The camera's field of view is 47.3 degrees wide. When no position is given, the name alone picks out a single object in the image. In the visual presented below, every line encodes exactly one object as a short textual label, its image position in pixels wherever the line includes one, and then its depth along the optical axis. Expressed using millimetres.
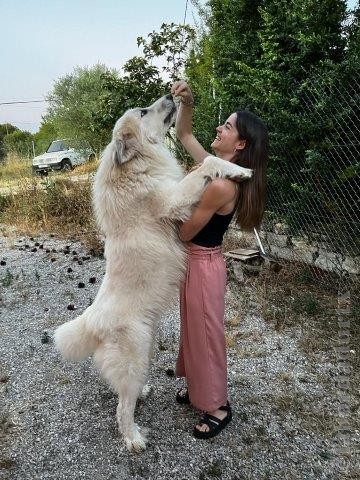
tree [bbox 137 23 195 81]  7156
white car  18156
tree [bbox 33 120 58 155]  25048
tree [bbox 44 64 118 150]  17844
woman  2502
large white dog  2535
